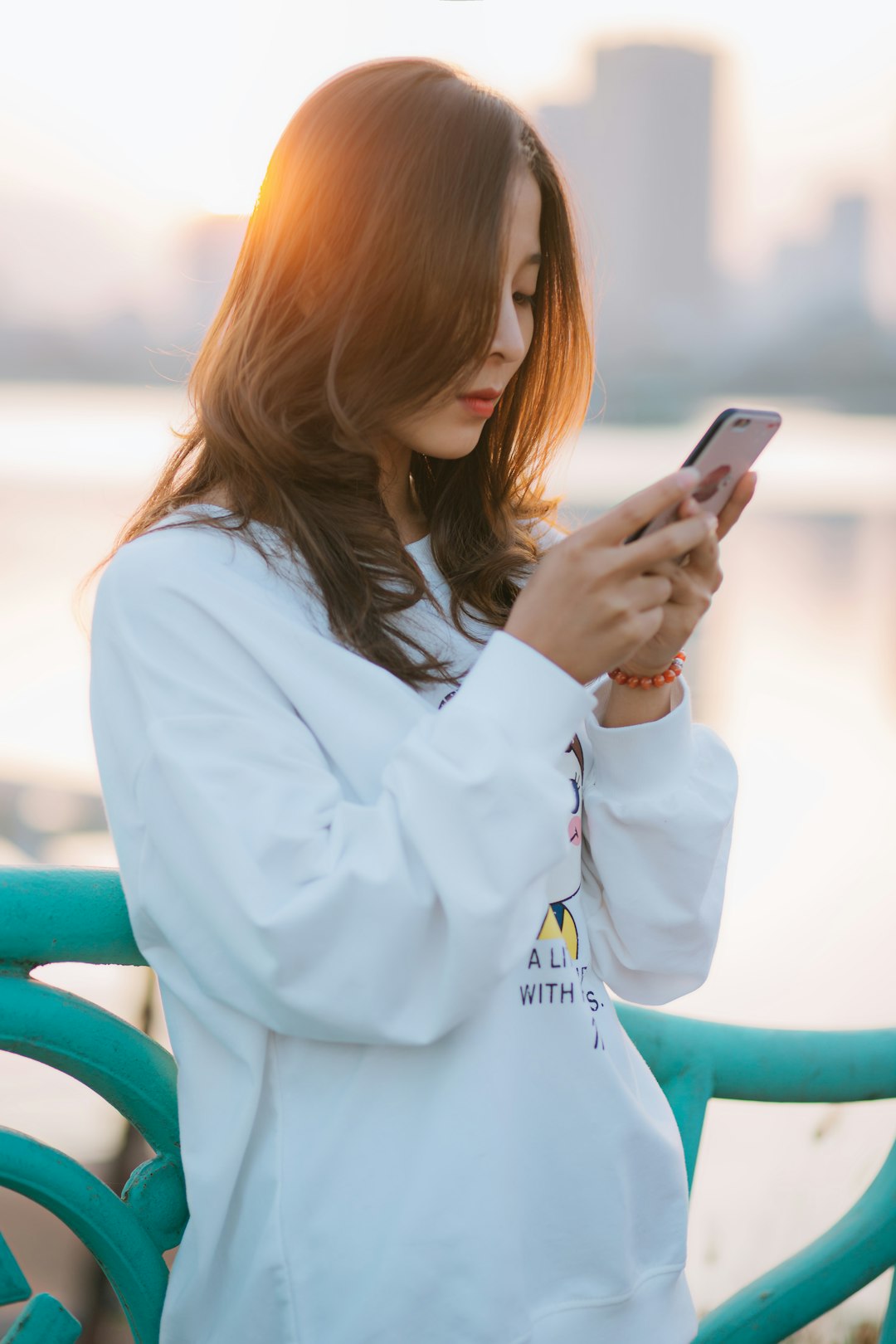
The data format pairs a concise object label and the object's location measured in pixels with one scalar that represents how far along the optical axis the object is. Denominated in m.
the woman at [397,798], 2.30
